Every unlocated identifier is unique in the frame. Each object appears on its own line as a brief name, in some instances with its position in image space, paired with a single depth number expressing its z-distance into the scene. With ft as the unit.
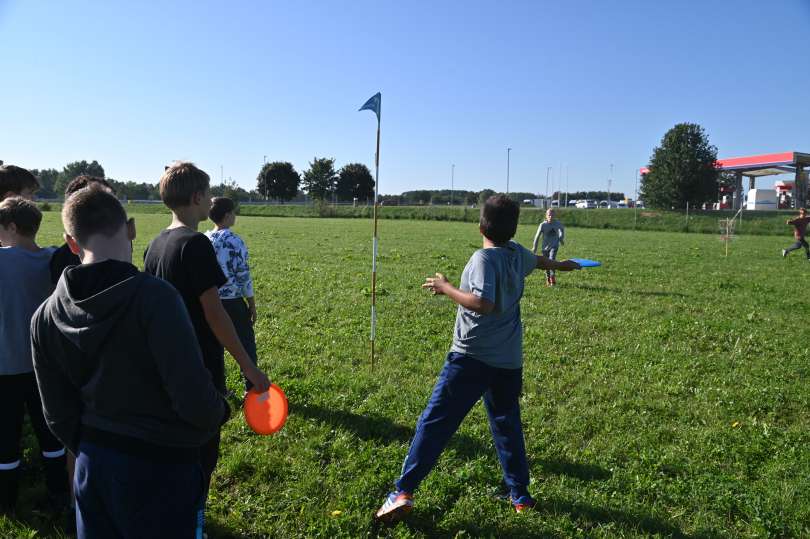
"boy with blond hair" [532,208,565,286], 42.78
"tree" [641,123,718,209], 182.60
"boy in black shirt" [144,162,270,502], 8.62
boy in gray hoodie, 5.90
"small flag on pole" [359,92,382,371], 18.49
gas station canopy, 180.04
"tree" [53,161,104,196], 330.91
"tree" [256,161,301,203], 321.73
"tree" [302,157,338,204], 314.14
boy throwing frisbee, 10.76
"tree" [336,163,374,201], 325.62
